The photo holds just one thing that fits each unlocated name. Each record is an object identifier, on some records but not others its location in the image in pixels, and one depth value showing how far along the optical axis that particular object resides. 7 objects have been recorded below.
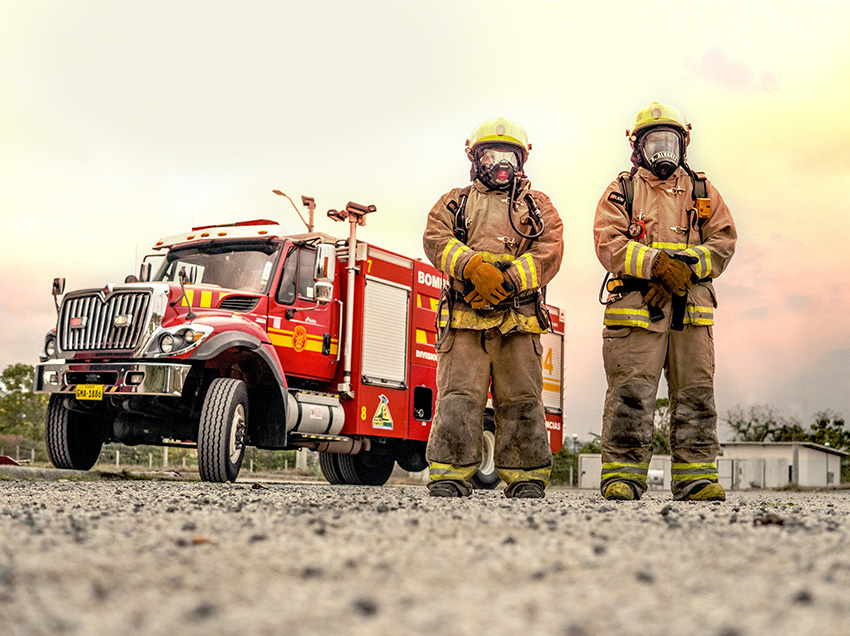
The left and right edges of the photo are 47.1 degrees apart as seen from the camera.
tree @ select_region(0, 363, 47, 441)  36.94
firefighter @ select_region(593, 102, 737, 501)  5.86
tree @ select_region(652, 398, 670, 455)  33.31
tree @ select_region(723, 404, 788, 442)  43.06
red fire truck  8.11
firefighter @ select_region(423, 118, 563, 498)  5.86
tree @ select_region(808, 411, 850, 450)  43.72
